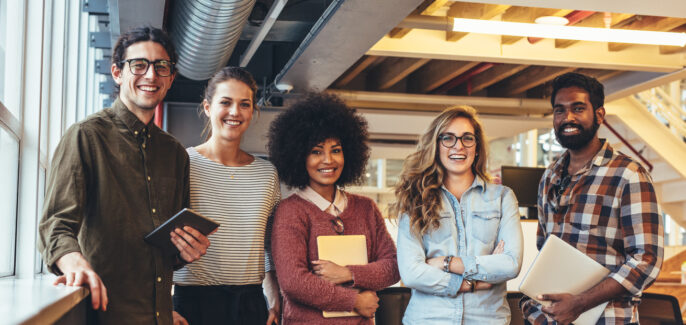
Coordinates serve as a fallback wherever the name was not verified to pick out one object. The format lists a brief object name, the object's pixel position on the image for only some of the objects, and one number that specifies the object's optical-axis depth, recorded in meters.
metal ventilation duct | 3.16
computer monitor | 5.55
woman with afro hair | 2.25
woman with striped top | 2.30
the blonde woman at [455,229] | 2.18
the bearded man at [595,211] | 2.21
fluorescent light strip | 4.12
